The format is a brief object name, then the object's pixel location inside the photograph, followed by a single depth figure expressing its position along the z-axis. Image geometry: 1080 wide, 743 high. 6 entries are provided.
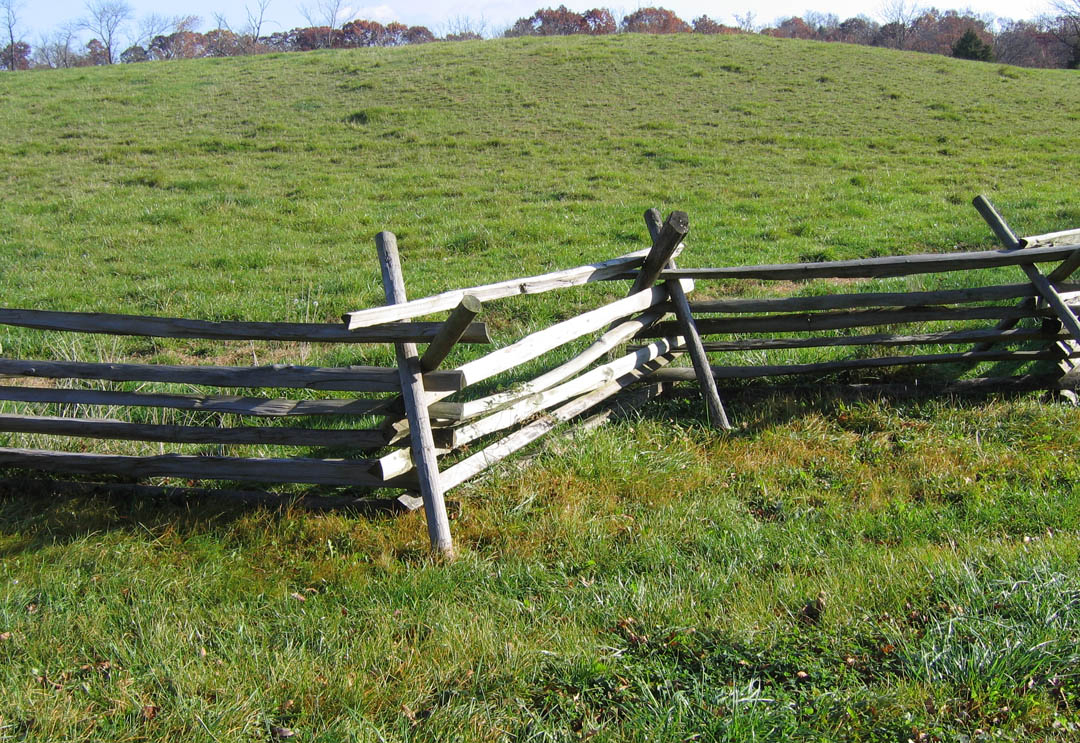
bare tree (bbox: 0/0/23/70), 61.06
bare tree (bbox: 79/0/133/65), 61.96
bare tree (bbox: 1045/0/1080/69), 48.66
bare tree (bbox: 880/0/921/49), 53.62
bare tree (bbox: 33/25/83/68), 58.17
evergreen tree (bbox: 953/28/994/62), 38.94
